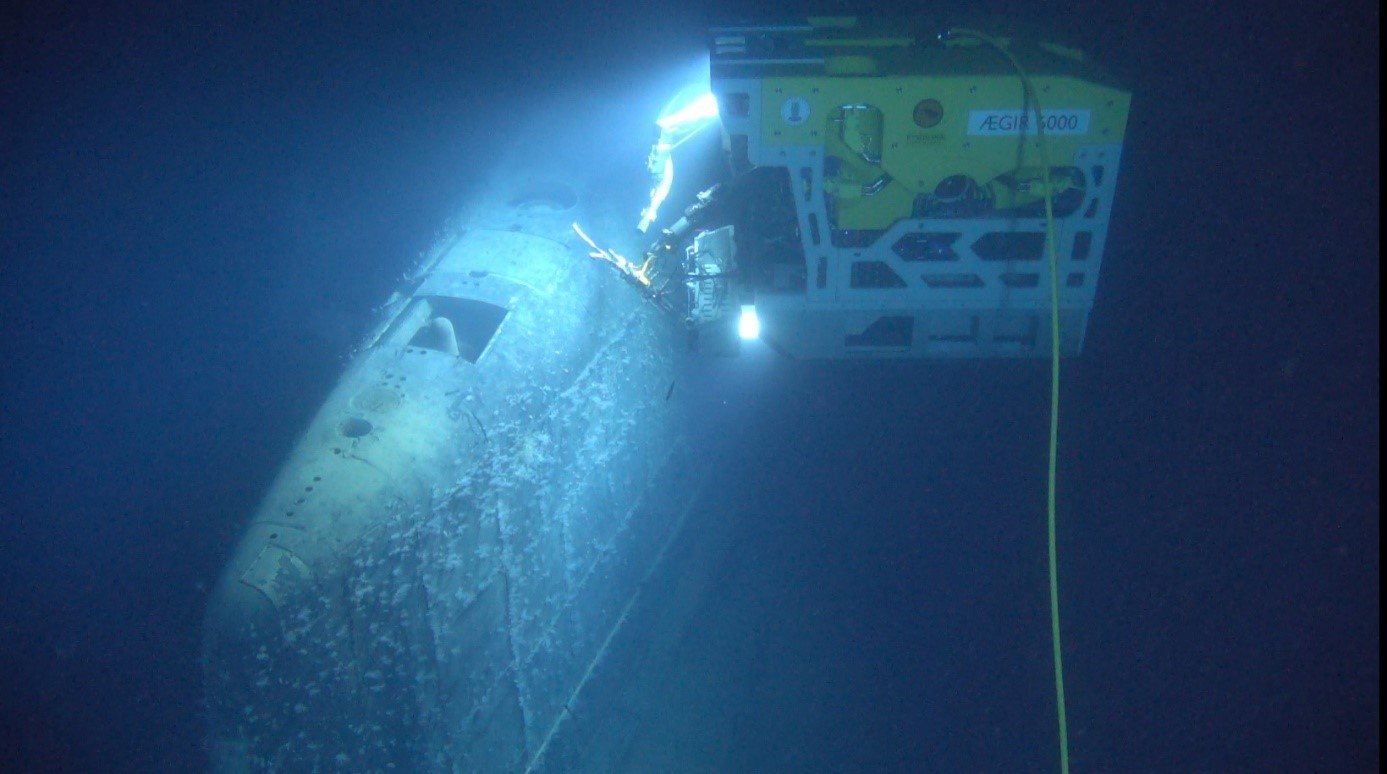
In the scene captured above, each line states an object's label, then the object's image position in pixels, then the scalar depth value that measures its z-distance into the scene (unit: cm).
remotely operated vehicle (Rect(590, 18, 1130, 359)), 321
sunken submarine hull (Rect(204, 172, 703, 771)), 273
